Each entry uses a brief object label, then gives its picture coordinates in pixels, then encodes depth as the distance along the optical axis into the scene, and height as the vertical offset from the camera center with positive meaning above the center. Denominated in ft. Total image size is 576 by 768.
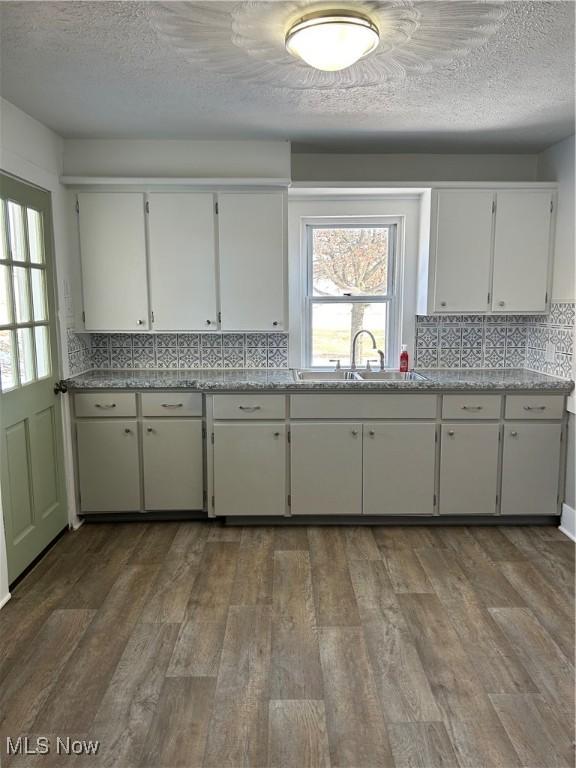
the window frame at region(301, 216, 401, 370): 12.94 +0.63
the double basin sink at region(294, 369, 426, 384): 12.45 -1.46
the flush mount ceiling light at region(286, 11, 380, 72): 6.05 +2.96
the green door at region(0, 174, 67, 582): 9.08 -1.23
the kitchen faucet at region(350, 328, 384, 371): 12.70 -0.90
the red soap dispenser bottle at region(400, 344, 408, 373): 12.87 -1.19
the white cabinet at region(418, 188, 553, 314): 11.89 +1.22
